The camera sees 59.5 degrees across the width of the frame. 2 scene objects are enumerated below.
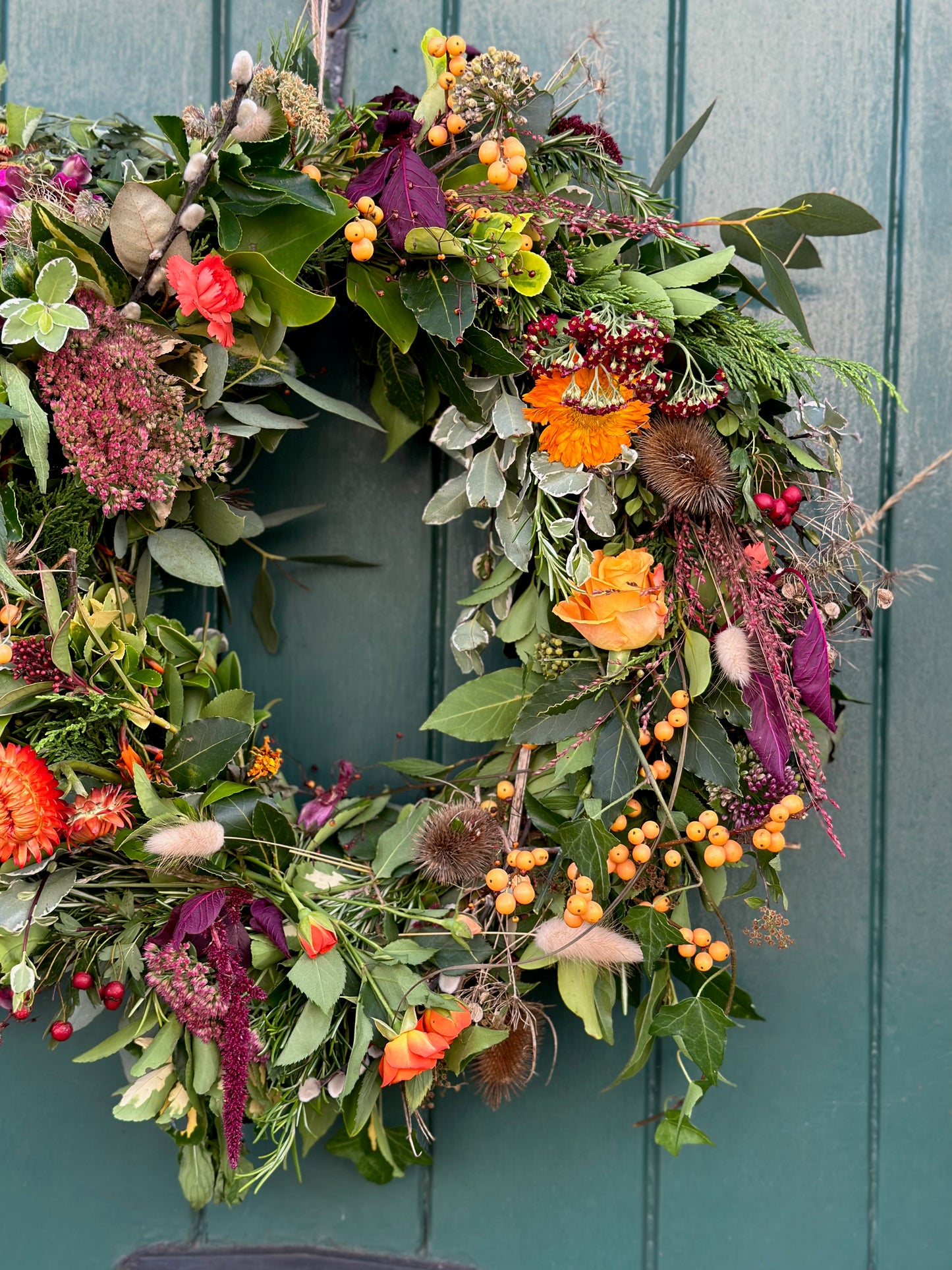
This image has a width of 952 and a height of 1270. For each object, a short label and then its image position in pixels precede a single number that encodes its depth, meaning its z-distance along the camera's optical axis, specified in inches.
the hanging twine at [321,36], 31.6
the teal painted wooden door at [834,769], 39.2
